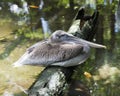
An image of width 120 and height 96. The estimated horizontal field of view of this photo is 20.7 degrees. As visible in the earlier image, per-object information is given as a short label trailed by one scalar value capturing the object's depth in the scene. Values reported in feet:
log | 14.03
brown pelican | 16.17
